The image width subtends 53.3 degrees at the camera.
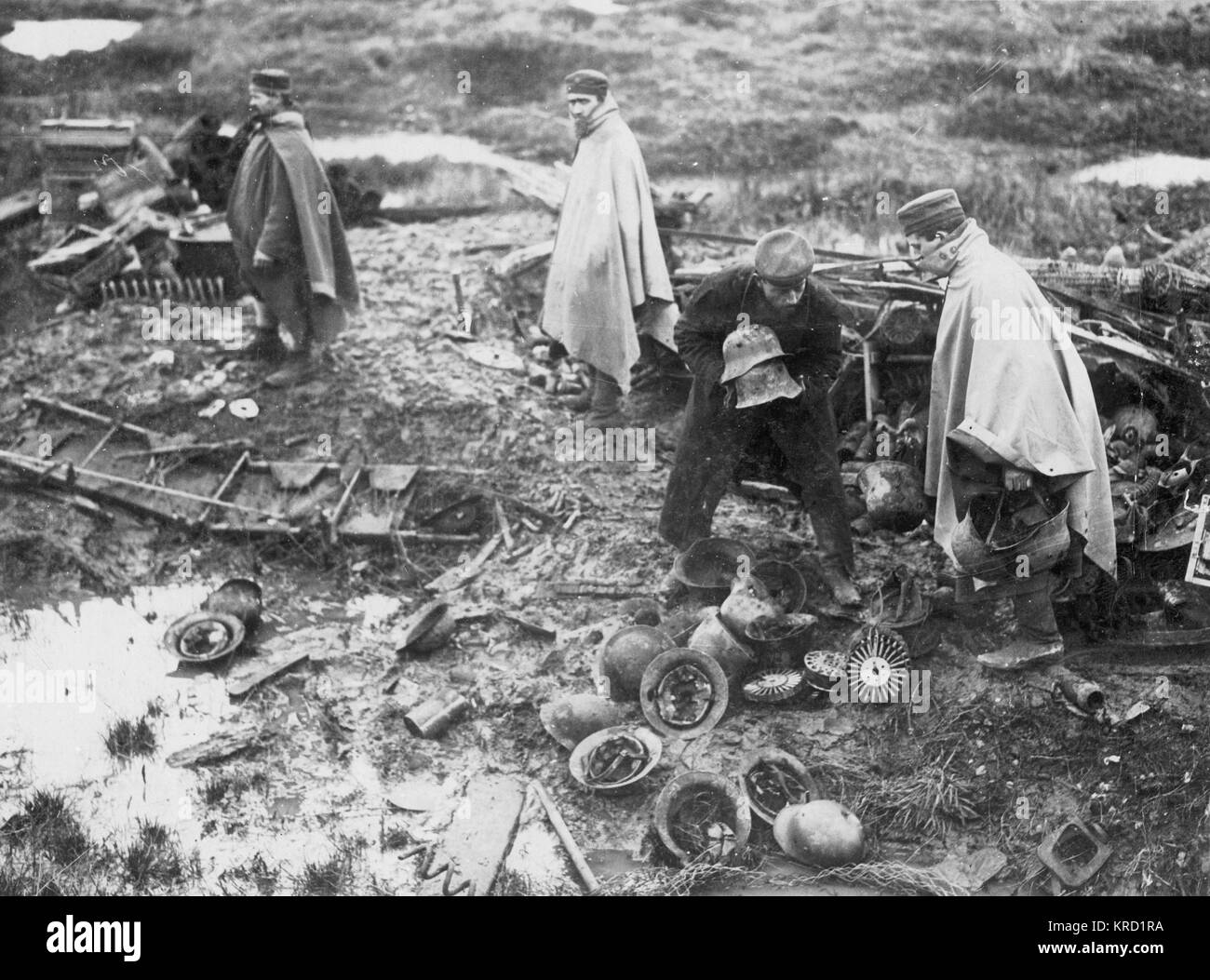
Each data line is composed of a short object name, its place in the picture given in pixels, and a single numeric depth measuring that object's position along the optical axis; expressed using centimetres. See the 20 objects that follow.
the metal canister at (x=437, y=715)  557
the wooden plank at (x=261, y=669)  576
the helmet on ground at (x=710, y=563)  584
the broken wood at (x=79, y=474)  631
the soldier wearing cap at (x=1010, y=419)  520
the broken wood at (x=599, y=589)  593
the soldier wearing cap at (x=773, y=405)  562
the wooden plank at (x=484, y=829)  528
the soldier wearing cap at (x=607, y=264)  645
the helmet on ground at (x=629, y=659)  559
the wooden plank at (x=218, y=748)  557
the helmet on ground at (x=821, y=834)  514
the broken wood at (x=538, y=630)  586
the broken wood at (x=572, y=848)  525
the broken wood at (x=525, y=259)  710
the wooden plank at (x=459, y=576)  609
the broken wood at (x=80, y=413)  660
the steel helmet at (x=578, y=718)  552
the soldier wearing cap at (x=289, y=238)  687
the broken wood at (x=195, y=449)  655
